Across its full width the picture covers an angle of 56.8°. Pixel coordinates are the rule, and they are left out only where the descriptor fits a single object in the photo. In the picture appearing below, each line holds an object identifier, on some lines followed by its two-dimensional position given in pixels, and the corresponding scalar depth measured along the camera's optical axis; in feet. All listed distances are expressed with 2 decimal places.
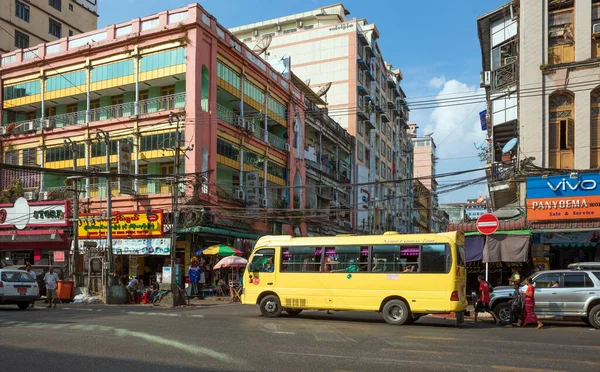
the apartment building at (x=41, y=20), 163.63
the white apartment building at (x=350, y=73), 201.67
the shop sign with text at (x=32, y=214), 112.57
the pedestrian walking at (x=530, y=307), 52.31
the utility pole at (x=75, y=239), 90.80
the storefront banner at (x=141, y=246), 105.70
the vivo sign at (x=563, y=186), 73.61
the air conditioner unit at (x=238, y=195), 119.22
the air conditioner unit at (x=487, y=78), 97.43
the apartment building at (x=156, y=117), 108.88
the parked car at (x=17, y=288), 67.51
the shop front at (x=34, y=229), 112.68
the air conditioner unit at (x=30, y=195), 123.24
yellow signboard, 106.32
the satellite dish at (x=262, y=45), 160.84
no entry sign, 62.20
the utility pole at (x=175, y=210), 81.76
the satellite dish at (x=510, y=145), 86.63
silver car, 53.01
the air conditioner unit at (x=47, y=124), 126.00
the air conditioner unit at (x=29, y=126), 128.26
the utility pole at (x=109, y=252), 85.92
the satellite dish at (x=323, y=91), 189.00
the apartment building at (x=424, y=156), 409.90
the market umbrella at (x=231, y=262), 93.25
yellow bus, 52.02
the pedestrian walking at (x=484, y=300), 56.80
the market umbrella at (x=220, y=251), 98.90
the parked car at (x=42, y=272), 90.53
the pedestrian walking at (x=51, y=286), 75.51
